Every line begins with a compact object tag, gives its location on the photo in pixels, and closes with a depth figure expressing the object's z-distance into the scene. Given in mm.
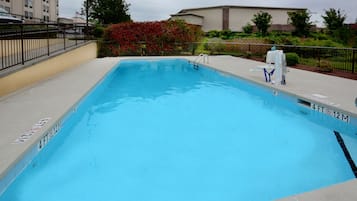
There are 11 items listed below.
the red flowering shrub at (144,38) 20156
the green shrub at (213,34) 32719
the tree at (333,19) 24017
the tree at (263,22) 32594
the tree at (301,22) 27856
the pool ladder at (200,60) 15038
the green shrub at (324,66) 11750
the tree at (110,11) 36781
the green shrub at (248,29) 34488
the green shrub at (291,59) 13602
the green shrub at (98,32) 21188
